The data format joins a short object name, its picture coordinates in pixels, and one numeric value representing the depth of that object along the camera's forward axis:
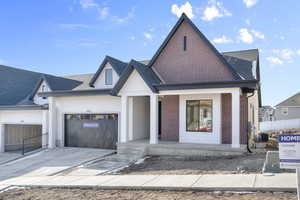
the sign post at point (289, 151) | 5.62
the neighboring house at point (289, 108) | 39.72
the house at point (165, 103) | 13.97
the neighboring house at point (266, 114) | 69.13
